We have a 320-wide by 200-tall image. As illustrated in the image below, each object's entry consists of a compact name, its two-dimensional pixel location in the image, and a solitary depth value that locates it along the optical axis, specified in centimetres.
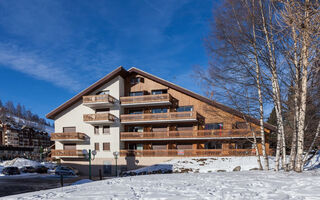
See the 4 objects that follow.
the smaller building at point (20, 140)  8050
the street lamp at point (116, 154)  2848
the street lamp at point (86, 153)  3068
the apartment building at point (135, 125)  2908
